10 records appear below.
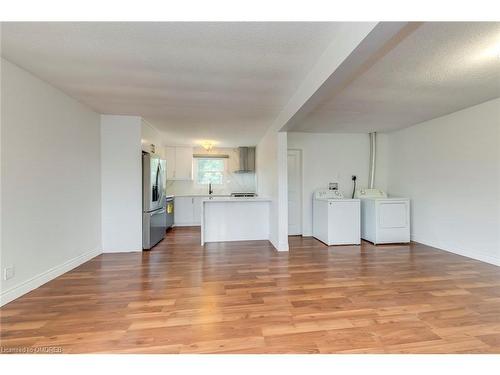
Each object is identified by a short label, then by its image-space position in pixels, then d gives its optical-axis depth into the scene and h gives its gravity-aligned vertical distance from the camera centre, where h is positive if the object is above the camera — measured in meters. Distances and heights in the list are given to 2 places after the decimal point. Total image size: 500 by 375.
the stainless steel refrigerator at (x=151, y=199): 3.91 -0.27
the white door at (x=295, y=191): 5.13 -0.14
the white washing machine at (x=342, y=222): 4.28 -0.71
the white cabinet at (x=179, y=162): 6.32 +0.65
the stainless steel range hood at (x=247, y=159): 6.53 +0.76
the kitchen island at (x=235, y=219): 4.54 -0.71
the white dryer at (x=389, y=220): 4.28 -0.68
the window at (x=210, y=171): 6.79 +0.43
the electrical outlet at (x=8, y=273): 2.06 -0.83
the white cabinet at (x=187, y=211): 6.28 -0.74
